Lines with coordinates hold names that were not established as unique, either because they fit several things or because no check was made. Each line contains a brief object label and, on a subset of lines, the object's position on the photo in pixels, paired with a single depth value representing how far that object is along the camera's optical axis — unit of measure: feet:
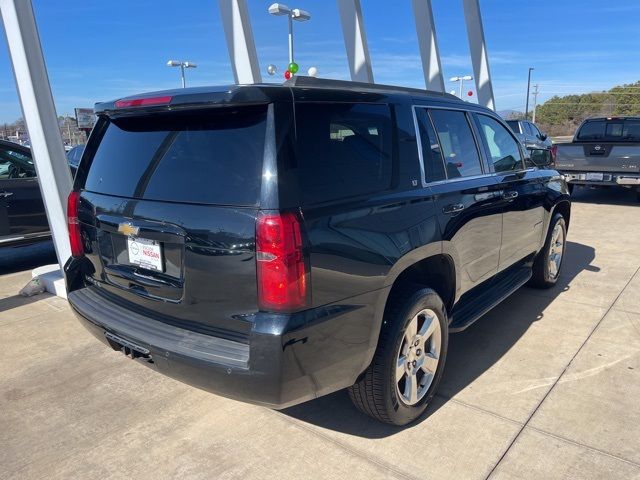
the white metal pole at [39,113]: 14.47
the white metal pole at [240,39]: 25.62
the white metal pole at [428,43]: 35.81
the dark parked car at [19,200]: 20.74
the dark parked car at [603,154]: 32.09
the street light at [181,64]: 91.91
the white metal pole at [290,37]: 42.39
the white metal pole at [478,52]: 39.37
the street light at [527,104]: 161.59
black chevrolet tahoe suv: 6.98
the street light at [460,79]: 99.83
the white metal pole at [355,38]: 31.04
